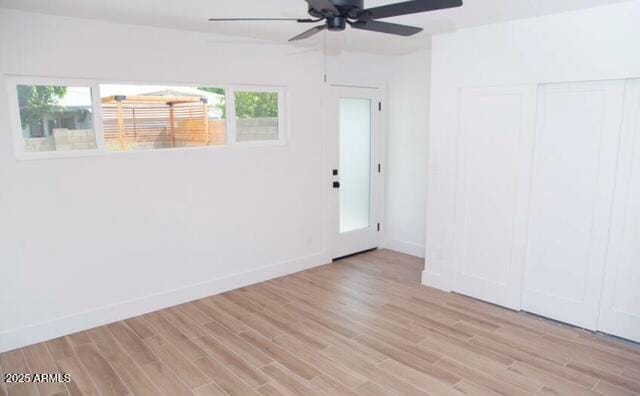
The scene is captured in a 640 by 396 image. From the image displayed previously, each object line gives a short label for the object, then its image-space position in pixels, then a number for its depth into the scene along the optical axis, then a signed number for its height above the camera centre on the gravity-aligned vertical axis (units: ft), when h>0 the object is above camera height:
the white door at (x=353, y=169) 17.80 -1.72
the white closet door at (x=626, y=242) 10.90 -2.99
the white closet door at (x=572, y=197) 11.39 -1.92
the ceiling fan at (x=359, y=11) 7.23 +2.11
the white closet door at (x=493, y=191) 12.92 -1.97
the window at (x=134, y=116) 11.23 +0.43
